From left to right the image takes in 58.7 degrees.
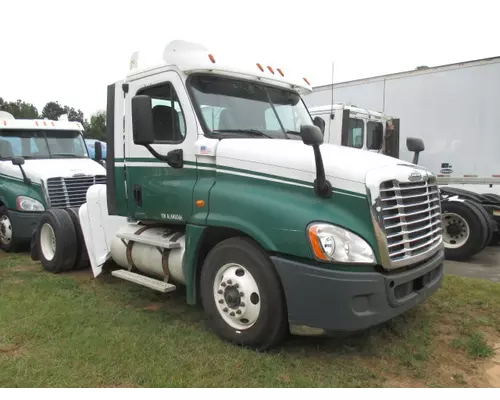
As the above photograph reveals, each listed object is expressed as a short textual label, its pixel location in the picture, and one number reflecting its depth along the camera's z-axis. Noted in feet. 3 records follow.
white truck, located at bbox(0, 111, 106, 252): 25.94
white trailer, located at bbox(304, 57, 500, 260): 28.94
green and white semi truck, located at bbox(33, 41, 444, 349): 11.28
